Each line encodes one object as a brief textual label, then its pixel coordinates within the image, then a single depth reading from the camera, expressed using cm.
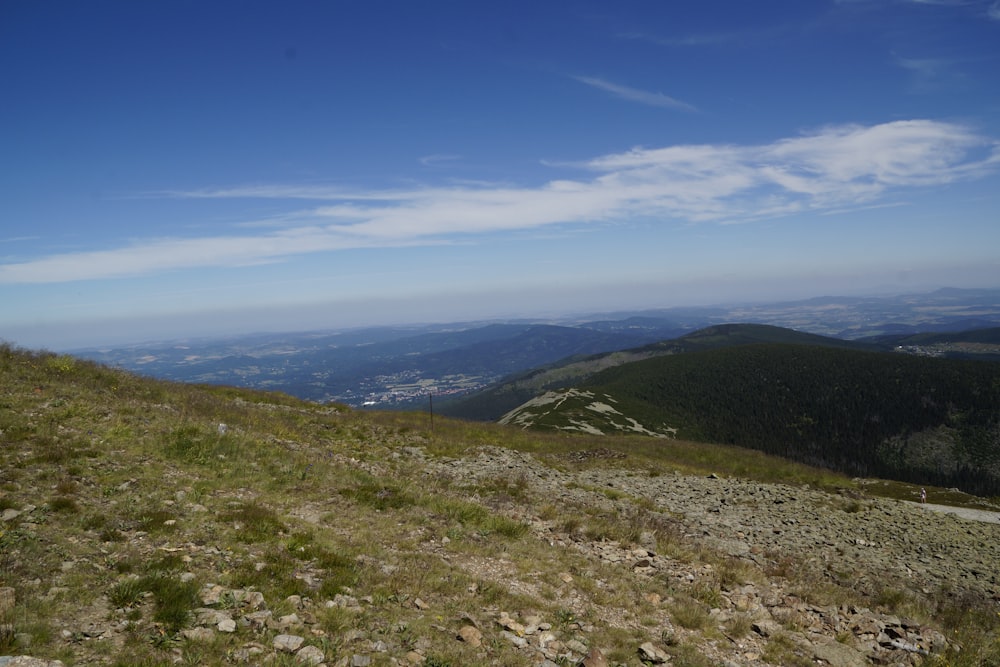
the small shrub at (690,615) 1073
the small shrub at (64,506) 1144
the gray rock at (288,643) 773
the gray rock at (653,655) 907
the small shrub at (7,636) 658
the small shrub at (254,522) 1185
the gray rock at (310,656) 751
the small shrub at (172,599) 808
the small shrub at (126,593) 837
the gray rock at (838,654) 1012
